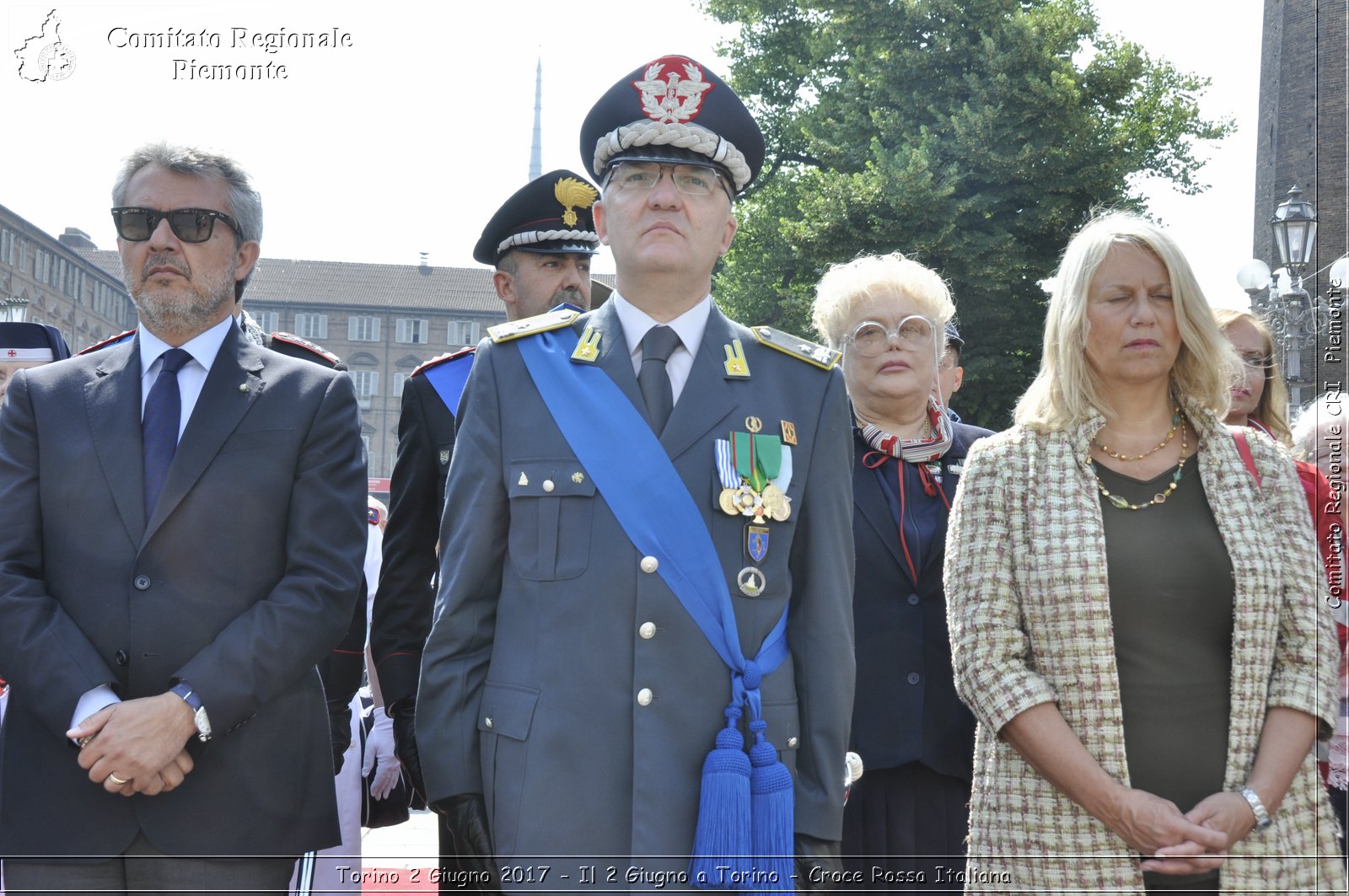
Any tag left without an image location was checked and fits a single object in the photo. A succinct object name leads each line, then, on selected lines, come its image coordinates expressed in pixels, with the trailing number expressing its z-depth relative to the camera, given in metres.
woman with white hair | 3.67
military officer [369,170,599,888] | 3.82
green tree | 20.11
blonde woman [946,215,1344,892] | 3.01
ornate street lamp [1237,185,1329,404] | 9.66
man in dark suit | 3.09
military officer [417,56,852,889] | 2.70
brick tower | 30.25
